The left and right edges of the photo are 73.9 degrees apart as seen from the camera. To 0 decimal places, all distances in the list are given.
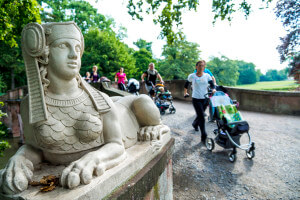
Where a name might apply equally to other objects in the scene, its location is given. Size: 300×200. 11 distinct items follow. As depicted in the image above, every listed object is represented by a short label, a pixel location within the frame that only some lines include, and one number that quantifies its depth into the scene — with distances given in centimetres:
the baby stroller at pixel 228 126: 386
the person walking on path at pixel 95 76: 843
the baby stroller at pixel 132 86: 828
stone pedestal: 121
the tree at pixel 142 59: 3172
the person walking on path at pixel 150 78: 788
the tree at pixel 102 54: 1994
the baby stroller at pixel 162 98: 812
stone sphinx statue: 143
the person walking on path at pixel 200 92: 477
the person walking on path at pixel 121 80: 909
